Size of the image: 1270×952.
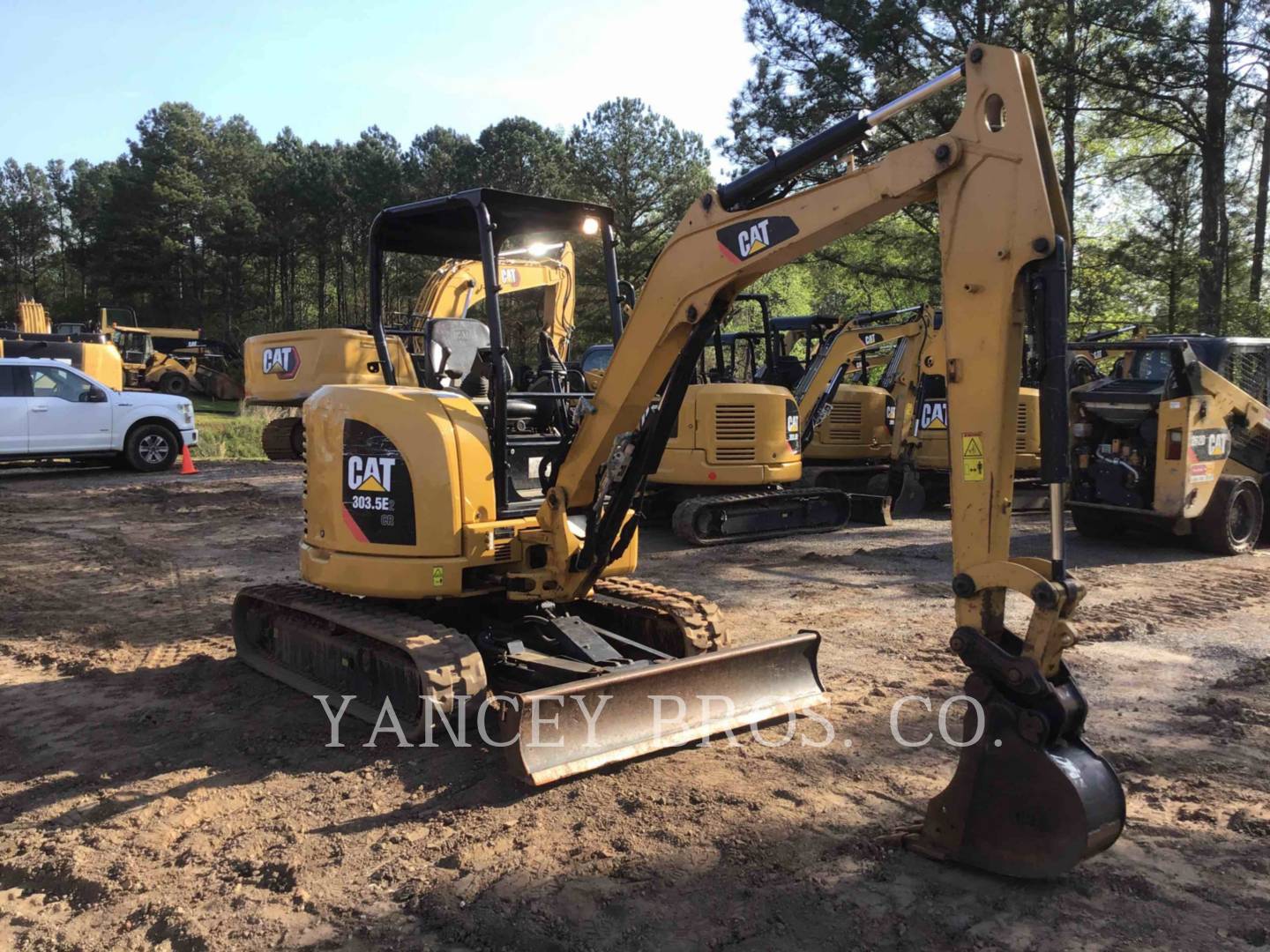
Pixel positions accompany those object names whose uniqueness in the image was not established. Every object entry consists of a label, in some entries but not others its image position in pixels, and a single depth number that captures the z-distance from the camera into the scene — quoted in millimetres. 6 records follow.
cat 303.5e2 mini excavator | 3189
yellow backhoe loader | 29859
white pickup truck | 14195
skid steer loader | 9047
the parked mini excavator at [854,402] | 12133
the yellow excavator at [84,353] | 19844
